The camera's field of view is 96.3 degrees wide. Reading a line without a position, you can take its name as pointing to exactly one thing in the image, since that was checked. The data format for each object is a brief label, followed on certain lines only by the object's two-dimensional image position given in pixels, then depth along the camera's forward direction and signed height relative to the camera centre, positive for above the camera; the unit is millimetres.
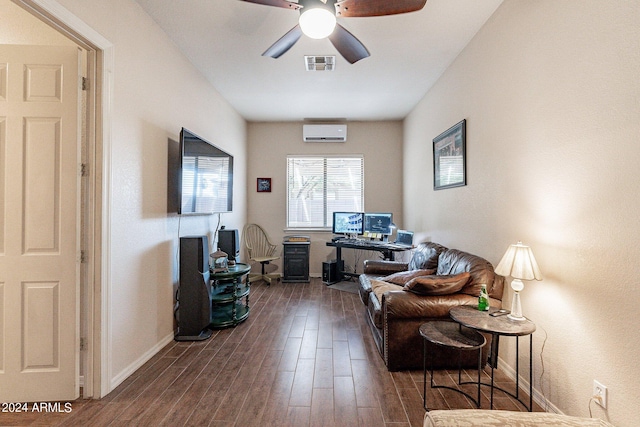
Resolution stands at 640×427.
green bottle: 2018 -612
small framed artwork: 5594 +535
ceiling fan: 1834 +1343
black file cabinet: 5098 -862
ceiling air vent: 3123 +1689
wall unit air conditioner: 5250 +1490
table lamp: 1735 -331
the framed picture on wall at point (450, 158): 2957 +641
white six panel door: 1881 -83
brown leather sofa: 2240 -741
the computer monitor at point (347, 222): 4973 -162
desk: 4234 -515
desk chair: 5320 -588
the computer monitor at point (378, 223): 4684 -161
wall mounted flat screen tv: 2748 +394
